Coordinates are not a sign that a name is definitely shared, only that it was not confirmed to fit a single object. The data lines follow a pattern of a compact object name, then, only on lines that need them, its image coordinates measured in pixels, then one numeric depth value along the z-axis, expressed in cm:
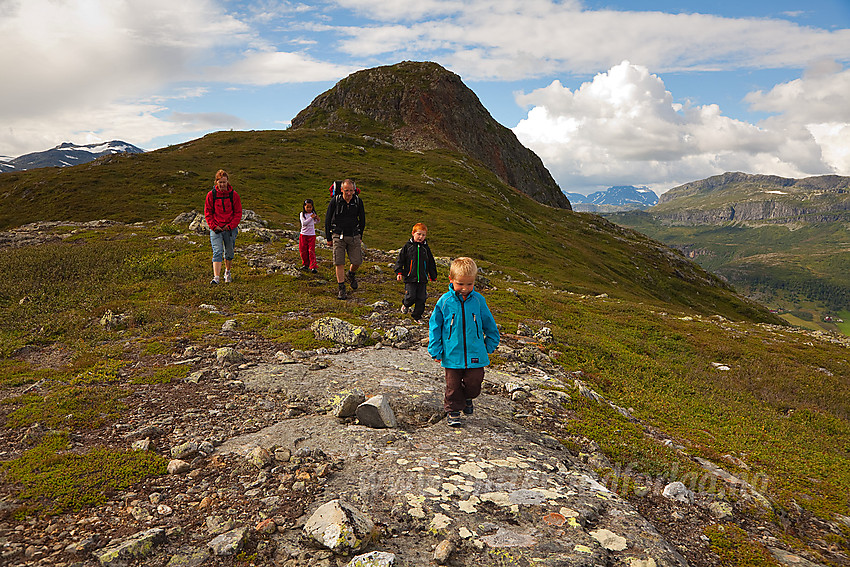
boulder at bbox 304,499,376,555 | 472
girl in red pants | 2000
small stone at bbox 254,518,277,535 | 502
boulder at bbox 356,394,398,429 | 782
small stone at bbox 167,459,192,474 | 621
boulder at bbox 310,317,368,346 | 1270
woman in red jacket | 1658
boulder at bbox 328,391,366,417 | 797
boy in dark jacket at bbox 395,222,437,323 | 1412
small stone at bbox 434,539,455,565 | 473
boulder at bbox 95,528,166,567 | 450
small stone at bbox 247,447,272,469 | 636
